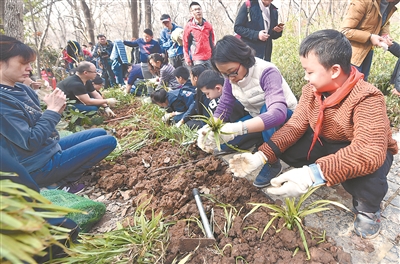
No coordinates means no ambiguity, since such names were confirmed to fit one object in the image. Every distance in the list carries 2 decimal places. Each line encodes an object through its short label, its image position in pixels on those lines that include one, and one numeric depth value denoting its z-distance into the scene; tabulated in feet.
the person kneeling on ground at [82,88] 13.32
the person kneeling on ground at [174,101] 12.55
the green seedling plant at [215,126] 5.96
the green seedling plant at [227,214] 5.08
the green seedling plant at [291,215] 4.64
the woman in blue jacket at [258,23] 12.32
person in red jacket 16.03
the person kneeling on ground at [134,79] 20.08
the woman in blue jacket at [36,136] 6.04
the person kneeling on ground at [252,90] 5.95
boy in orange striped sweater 4.28
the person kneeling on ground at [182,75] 14.04
